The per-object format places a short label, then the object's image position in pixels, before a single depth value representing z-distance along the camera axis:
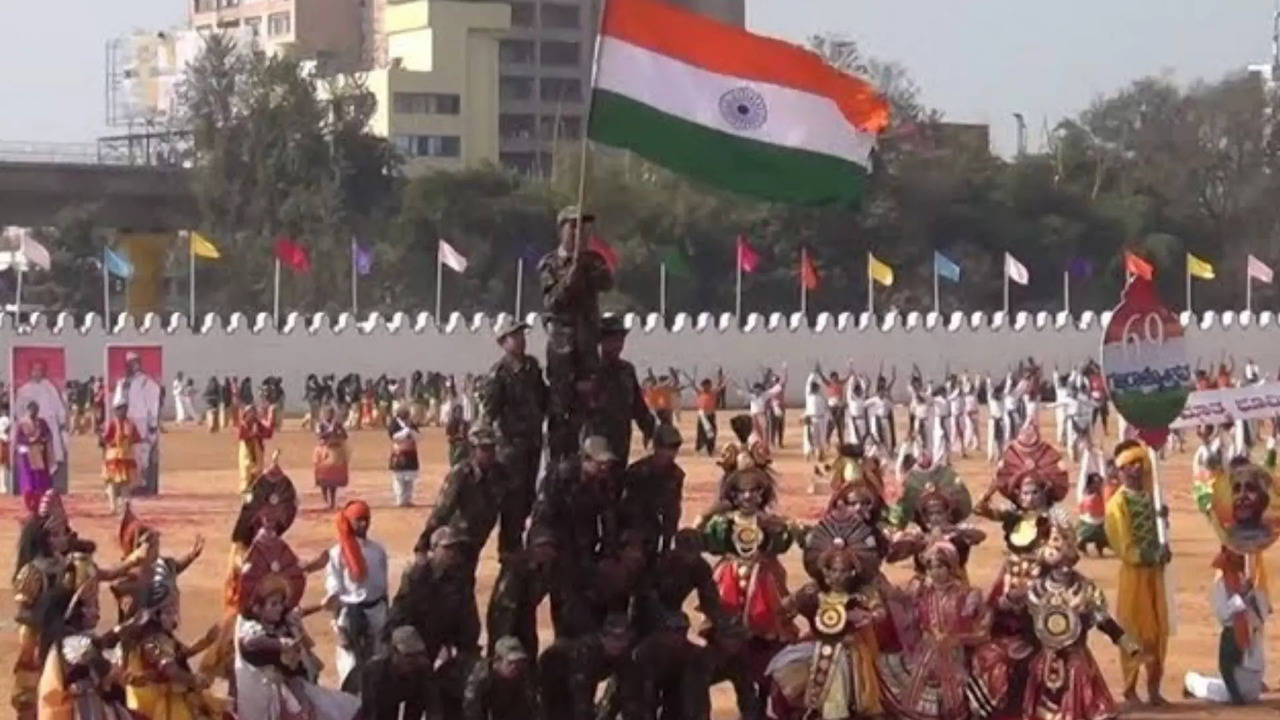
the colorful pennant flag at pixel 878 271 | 63.47
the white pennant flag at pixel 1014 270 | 66.00
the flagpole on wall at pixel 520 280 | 66.44
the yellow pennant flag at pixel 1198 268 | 66.88
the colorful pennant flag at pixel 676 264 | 70.50
